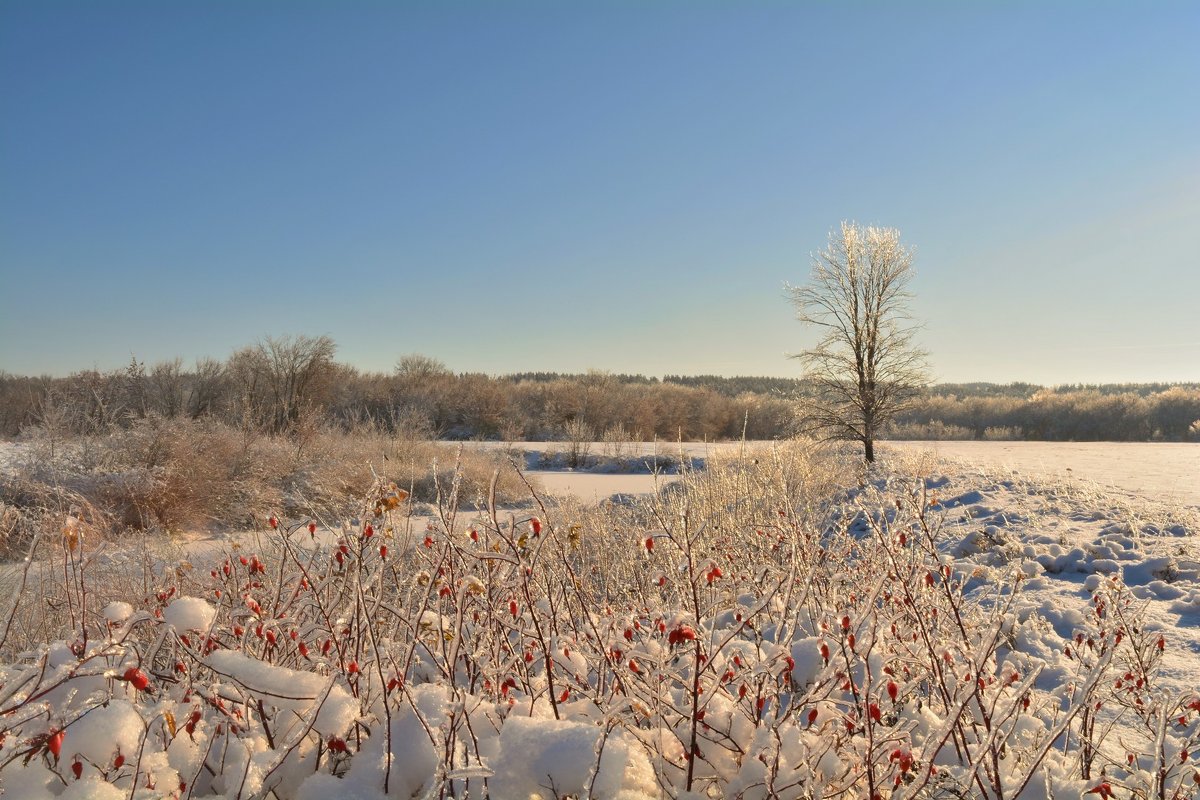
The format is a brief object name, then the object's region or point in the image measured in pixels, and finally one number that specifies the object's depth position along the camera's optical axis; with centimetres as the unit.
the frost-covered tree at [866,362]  1494
